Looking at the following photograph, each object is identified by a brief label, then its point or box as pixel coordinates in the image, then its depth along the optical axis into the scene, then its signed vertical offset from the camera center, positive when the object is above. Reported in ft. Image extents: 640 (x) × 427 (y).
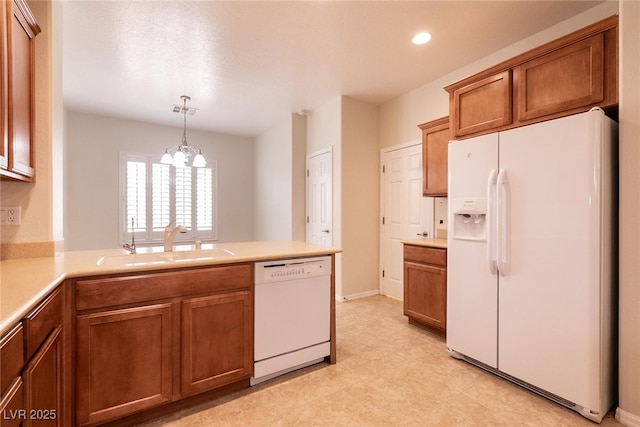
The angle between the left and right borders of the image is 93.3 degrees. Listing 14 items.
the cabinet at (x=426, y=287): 9.31 -2.42
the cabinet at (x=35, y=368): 2.93 -1.80
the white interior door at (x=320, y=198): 14.51 +0.77
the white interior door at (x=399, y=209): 12.68 +0.18
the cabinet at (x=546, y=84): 6.04 +2.93
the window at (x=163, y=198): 17.37 +0.93
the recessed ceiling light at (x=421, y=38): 9.08 +5.35
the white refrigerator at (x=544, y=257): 5.70 -0.95
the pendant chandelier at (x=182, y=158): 11.15 +2.12
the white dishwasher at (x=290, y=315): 6.75 -2.42
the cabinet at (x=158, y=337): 5.12 -2.33
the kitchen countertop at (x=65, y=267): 3.35 -0.94
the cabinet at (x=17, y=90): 4.83 +2.19
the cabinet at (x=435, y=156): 10.39 +2.03
